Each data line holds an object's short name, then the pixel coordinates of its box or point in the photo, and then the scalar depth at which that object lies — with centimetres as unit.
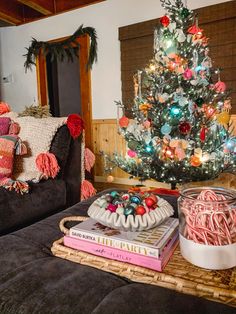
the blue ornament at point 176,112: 213
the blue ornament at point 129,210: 78
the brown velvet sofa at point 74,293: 55
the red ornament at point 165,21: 217
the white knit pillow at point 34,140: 157
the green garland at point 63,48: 341
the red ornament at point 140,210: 78
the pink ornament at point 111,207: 81
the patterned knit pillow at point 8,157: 134
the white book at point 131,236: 69
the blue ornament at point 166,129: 209
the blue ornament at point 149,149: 225
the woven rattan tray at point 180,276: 59
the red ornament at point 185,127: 211
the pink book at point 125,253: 68
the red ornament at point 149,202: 82
